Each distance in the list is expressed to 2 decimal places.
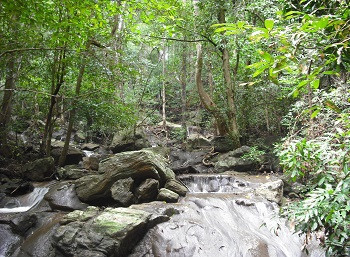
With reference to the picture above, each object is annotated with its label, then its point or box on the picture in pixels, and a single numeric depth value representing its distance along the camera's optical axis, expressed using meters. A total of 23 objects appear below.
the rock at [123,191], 6.75
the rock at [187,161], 11.58
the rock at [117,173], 7.12
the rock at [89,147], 15.09
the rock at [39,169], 9.36
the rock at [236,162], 11.12
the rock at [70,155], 11.56
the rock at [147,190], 6.97
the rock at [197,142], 15.24
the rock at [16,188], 8.09
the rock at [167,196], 7.12
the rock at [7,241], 5.67
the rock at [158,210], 5.63
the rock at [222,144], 13.01
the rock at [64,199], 6.96
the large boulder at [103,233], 4.78
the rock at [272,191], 7.35
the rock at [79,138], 17.62
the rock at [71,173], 9.62
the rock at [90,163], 10.55
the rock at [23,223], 6.09
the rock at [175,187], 7.82
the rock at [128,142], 14.33
